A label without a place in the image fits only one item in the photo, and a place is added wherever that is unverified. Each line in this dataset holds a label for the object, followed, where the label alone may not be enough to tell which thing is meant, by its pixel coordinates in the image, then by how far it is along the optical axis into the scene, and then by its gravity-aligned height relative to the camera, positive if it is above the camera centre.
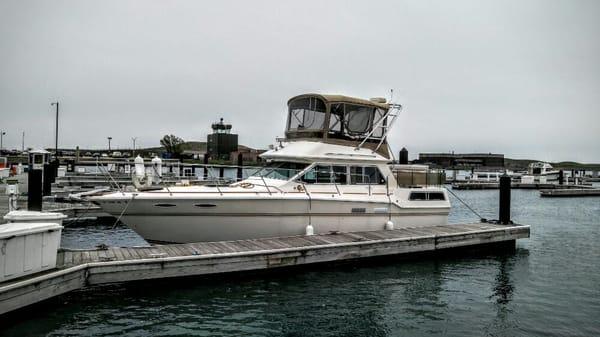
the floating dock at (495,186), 60.94 -1.48
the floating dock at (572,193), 48.27 -1.82
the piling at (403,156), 21.47 +0.80
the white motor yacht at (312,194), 11.90 -0.69
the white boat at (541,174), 66.39 +0.26
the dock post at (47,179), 22.15 -0.71
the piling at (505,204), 16.23 -1.06
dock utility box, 7.69 -1.52
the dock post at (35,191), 15.93 -0.95
